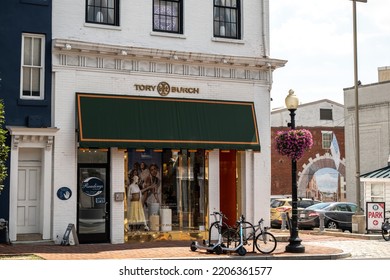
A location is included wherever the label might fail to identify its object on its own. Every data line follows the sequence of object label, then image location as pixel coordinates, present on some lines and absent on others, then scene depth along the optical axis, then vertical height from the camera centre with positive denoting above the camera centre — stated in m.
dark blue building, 19.73 +2.56
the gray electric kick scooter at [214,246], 18.15 -1.71
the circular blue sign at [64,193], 20.34 -0.25
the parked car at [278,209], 33.03 -1.25
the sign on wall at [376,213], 26.64 -1.18
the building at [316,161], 50.69 +1.82
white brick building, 20.67 +2.43
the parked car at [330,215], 30.89 -1.47
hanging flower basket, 20.03 +1.25
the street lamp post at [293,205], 19.33 -0.62
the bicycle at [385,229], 24.80 -1.73
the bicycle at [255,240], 18.69 -1.62
